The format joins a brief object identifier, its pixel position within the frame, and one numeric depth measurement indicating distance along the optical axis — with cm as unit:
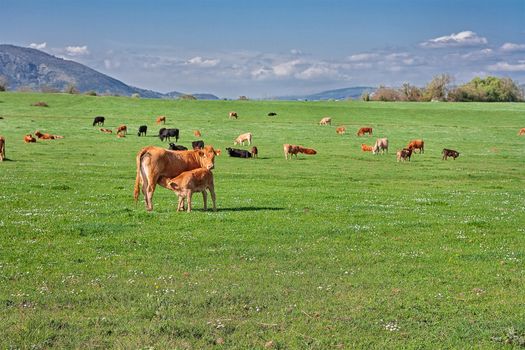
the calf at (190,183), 1934
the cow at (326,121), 8406
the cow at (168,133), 6019
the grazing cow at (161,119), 7786
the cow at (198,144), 4972
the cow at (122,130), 6340
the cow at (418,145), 5316
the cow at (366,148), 5334
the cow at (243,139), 5820
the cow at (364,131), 6831
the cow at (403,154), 4581
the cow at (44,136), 5569
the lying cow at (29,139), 5238
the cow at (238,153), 4662
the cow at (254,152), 4725
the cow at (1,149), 3762
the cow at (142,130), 6387
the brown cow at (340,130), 7075
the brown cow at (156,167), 2017
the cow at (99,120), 7231
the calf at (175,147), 4517
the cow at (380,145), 5147
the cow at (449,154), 4788
